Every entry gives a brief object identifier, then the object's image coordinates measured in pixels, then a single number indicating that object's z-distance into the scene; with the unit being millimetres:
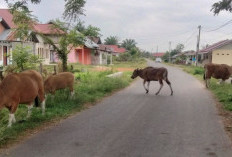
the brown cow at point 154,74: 16828
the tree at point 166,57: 114425
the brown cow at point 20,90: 8141
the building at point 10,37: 17391
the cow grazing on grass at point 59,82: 11594
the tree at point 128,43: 120919
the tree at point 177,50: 120500
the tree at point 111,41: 116562
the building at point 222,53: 47688
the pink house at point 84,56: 48469
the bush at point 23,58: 13709
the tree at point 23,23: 14898
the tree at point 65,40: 16408
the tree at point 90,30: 16422
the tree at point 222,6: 12711
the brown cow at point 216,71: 20109
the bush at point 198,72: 34166
